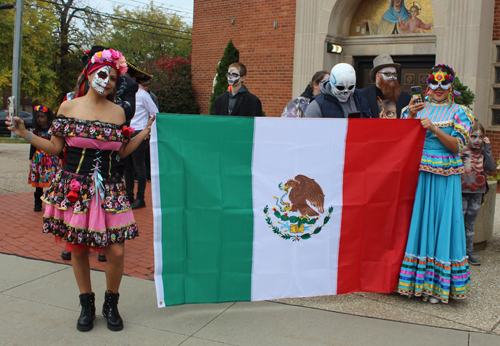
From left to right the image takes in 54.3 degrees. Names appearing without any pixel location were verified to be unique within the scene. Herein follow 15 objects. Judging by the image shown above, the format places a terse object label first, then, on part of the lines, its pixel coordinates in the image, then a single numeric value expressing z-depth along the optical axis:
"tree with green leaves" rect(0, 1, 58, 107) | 29.50
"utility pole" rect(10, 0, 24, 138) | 22.59
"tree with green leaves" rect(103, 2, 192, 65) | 51.00
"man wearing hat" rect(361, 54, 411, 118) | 5.32
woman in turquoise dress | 4.14
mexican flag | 3.80
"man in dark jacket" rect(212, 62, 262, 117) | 6.50
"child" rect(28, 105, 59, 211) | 7.21
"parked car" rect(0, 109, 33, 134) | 25.70
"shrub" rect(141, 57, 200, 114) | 19.39
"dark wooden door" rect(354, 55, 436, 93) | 11.66
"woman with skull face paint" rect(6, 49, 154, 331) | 3.45
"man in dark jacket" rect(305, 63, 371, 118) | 4.37
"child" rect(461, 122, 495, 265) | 5.42
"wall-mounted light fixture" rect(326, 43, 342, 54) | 12.20
